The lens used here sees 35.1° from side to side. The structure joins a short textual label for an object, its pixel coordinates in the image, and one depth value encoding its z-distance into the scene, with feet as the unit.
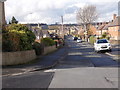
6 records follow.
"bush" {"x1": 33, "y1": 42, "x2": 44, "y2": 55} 59.51
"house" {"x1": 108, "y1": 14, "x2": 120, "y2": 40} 198.40
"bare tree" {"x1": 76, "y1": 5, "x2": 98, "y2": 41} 198.34
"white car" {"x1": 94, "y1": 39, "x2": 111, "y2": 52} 75.27
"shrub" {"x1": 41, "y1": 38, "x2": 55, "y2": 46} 85.18
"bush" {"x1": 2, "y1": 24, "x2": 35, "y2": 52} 40.64
